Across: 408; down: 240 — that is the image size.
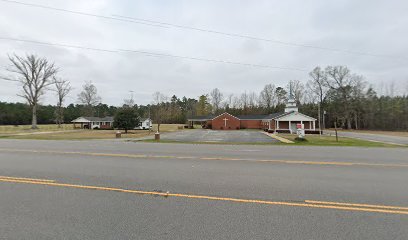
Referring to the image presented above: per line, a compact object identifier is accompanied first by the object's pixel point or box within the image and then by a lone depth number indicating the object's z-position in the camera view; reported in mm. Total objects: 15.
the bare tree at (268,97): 89000
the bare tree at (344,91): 64250
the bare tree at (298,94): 83062
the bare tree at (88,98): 81062
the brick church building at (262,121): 45219
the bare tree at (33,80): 52500
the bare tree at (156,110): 50562
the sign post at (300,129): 24445
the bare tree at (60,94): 67188
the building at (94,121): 70094
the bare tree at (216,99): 102312
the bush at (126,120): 43312
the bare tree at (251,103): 91112
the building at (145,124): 66162
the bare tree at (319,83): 70500
